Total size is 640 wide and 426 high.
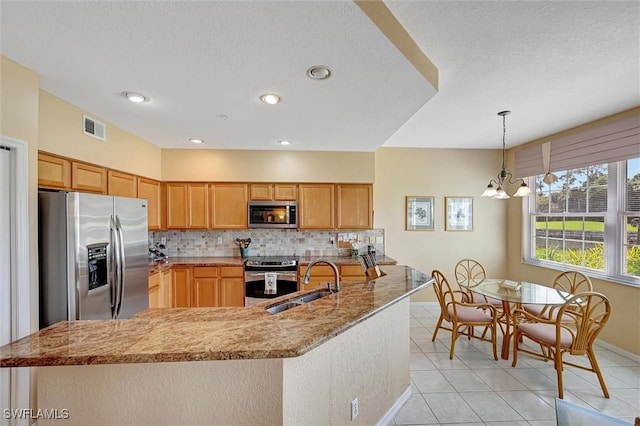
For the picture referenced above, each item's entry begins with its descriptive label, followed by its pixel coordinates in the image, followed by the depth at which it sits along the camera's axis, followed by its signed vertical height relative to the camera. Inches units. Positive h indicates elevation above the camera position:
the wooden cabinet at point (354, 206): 168.2 +4.0
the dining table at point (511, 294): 104.4 -33.8
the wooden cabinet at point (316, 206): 166.6 +4.0
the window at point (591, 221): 119.9 -4.5
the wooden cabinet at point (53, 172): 83.6 +13.3
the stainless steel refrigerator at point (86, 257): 77.6 -13.9
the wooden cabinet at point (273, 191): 165.2 +12.8
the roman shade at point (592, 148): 115.2 +31.4
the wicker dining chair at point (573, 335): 89.9 -43.5
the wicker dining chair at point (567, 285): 120.3 -37.0
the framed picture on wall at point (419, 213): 184.1 -0.5
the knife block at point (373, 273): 98.6 -22.1
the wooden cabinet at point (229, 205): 163.6 +4.5
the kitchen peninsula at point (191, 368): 40.5 -26.3
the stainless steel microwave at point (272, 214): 163.0 -0.9
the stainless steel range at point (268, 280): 149.6 -37.2
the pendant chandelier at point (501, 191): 119.0 +9.6
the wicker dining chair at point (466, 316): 115.0 -45.2
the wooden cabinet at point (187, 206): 161.2 +3.9
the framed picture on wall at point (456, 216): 183.8 -2.5
